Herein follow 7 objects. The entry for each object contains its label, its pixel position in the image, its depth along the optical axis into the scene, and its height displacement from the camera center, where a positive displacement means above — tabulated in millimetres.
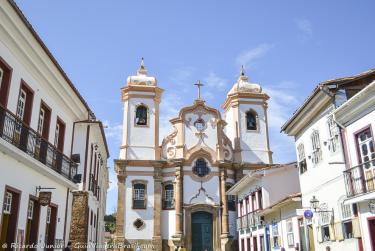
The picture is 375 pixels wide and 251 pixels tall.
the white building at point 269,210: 19047 +2258
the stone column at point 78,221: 14984 +1321
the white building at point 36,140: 9719 +3206
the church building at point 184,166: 30141 +6654
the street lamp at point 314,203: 14023 +1738
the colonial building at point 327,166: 12914 +2976
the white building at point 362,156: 11125 +2690
